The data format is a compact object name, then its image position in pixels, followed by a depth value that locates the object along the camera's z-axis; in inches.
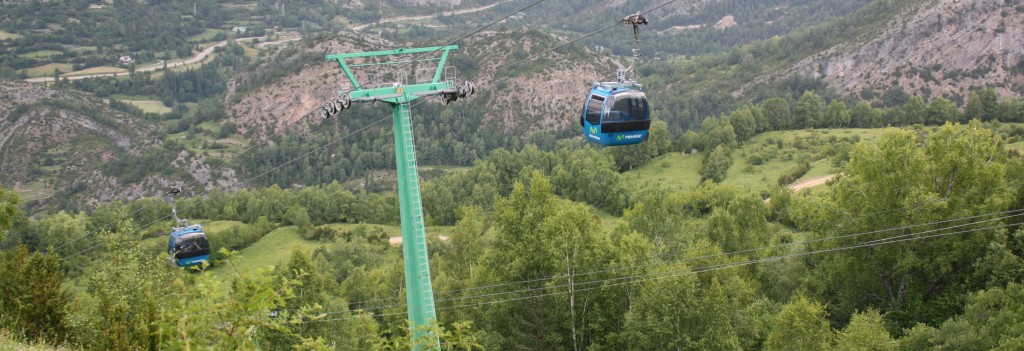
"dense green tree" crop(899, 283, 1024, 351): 1162.0
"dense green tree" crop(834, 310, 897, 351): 1135.0
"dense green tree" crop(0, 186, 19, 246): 1378.0
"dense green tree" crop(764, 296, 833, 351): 1198.3
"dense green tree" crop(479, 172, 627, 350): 1362.0
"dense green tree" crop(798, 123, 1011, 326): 1444.4
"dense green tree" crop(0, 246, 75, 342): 1015.0
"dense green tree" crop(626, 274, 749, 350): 1291.3
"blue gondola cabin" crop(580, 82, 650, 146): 1078.4
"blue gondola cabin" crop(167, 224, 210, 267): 1460.4
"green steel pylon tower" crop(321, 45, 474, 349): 929.5
